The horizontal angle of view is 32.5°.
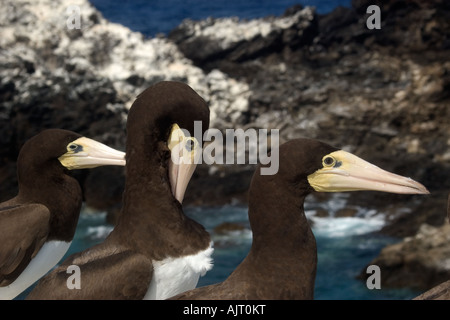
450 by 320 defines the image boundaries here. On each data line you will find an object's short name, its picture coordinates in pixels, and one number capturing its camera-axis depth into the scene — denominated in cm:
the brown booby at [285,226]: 454
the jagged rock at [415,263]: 1536
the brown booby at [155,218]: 534
